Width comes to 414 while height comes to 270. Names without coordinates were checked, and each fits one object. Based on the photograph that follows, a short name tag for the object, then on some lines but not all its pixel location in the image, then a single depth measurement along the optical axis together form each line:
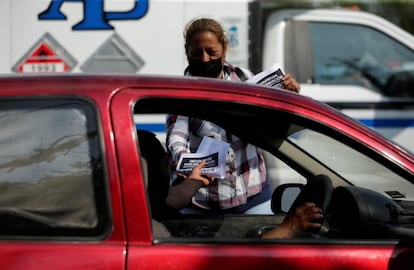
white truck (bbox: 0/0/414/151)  12.48
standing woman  7.15
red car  5.19
